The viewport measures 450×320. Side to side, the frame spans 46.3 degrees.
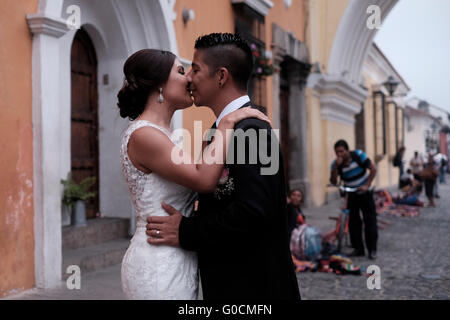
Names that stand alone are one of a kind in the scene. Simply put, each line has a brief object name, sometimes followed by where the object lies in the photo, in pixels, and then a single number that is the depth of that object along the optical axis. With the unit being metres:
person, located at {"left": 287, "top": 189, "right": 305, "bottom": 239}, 6.66
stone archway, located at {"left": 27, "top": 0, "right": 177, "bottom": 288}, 4.84
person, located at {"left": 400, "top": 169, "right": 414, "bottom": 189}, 15.22
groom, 1.82
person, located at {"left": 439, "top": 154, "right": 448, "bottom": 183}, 26.53
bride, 1.90
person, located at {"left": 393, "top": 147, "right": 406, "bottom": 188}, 20.41
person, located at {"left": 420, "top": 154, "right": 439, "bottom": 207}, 14.68
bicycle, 7.46
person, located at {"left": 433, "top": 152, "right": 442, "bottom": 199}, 17.72
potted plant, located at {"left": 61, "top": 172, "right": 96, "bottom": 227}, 5.81
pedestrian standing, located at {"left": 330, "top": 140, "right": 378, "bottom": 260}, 7.16
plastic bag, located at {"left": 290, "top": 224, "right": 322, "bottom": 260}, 6.50
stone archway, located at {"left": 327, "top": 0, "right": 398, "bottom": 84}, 13.99
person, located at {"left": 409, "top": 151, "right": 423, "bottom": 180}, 17.88
